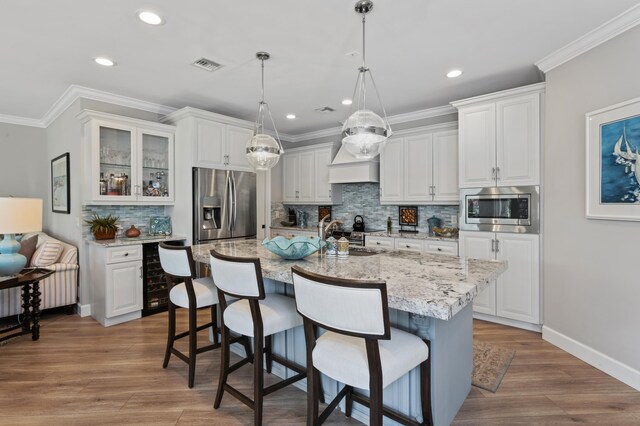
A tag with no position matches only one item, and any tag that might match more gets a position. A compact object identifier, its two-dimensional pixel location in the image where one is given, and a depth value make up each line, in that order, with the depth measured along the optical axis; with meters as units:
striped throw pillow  3.68
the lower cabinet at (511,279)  3.27
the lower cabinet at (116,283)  3.53
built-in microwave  3.26
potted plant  3.77
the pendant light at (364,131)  2.20
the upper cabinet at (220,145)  4.14
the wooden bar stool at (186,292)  2.33
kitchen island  1.44
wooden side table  3.12
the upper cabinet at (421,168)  4.14
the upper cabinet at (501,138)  3.24
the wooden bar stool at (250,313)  1.81
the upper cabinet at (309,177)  5.44
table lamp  2.77
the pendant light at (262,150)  2.88
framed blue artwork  2.31
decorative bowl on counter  2.21
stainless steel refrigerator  4.13
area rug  2.40
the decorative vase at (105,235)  3.77
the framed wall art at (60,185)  4.18
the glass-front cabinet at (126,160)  3.67
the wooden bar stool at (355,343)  1.28
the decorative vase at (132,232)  4.04
